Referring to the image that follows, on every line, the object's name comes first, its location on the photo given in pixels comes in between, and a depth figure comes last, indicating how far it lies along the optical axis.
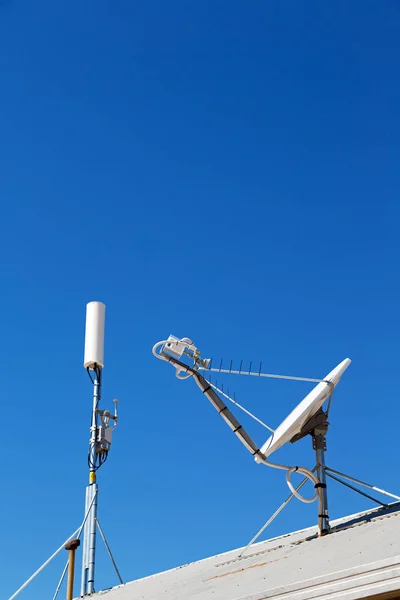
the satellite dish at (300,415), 12.59
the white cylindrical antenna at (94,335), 18.45
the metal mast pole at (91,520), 15.76
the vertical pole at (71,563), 12.18
